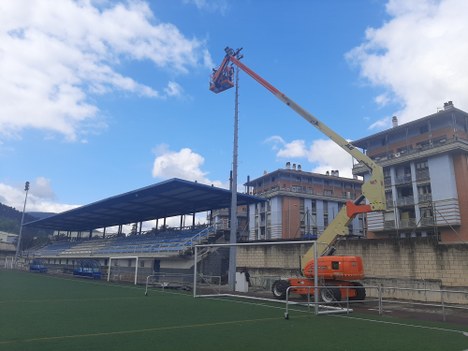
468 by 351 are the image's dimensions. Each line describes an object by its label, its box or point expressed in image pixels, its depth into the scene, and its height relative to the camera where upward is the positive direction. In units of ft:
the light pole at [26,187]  190.66 +38.04
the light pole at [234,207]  77.05 +13.11
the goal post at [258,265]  83.30 +1.97
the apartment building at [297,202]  214.90 +39.79
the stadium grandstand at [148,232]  113.19 +14.32
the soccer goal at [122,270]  119.24 +0.11
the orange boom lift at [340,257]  58.54 +3.45
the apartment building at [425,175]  129.59 +34.99
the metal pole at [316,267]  43.80 +0.84
